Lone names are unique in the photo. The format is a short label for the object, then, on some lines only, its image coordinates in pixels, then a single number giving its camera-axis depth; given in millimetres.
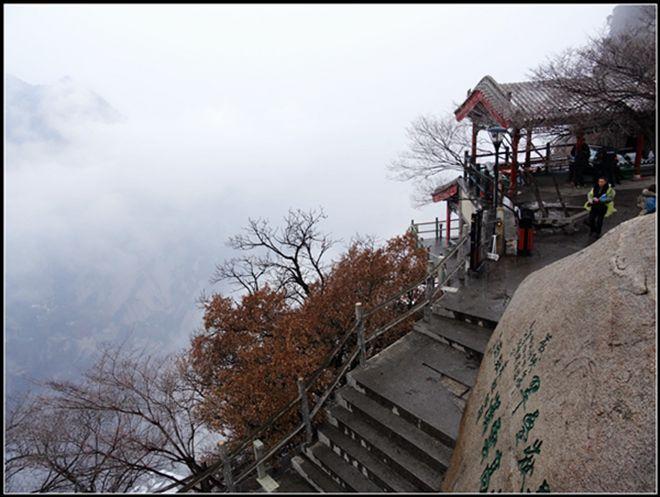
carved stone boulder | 2479
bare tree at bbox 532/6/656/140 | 9711
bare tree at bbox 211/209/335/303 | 17719
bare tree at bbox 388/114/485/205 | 17281
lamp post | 8344
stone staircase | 5449
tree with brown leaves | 9406
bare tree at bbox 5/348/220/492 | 9148
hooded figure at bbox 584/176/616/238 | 8880
